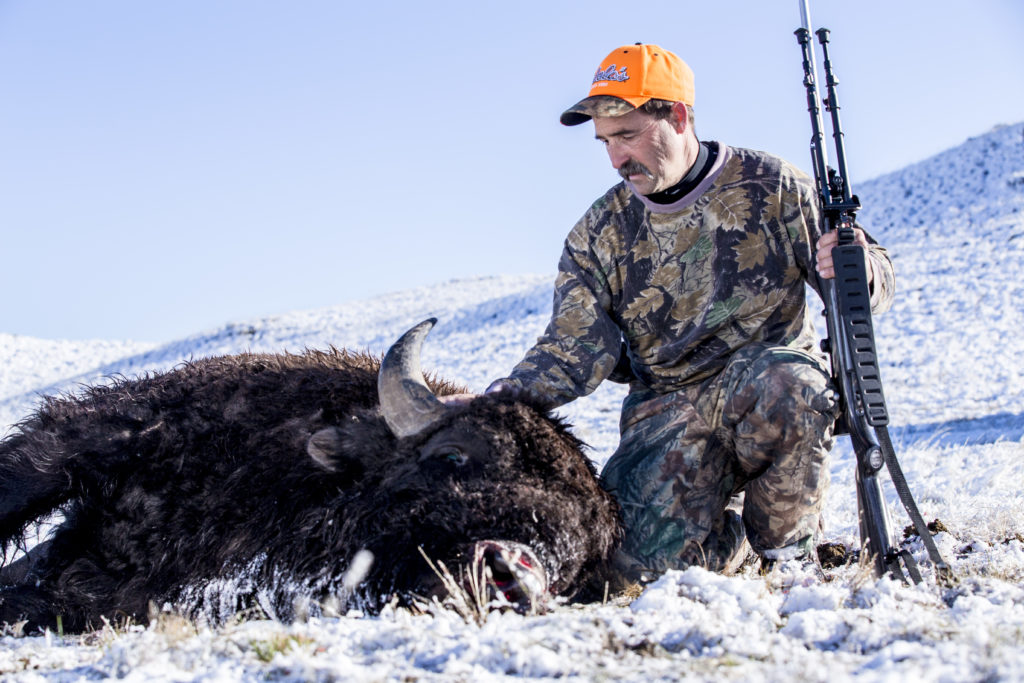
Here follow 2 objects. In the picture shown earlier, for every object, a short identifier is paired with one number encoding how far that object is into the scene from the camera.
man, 4.19
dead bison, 3.31
